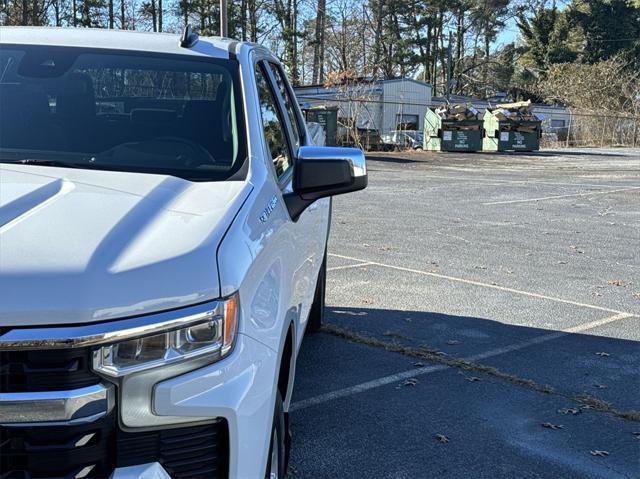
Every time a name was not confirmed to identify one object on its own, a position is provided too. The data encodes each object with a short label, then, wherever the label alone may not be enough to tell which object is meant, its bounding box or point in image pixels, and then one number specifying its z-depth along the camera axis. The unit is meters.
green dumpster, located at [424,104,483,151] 33.81
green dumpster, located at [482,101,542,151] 35.06
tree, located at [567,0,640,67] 63.44
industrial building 33.47
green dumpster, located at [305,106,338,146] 28.69
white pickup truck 1.82
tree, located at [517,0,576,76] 64.19
